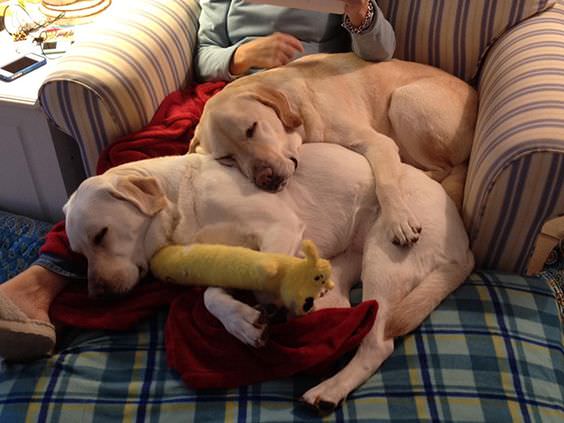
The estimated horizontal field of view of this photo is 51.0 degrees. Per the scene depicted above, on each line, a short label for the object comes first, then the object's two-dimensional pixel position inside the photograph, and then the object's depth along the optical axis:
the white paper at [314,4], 1.74
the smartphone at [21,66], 2.11
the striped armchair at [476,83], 1.46
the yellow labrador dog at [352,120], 1.63
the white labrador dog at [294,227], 1.44
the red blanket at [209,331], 1.35
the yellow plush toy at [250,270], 1.29
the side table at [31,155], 2.04
